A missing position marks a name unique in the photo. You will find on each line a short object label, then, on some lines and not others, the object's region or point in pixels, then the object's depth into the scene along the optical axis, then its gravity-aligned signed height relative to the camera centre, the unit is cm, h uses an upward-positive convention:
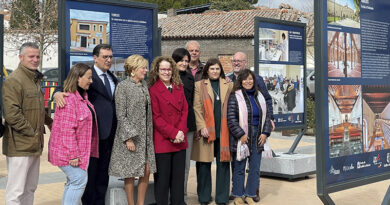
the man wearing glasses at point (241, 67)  767 +53
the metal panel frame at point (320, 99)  493 +6
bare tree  2748 +431
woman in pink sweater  534 -30
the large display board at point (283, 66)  917 +67
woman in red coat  627 -25
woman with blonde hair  599 -25
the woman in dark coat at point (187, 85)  689 +25
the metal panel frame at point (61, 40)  628 +73
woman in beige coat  714 -32
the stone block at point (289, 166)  901 -98
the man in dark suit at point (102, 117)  599 -13
